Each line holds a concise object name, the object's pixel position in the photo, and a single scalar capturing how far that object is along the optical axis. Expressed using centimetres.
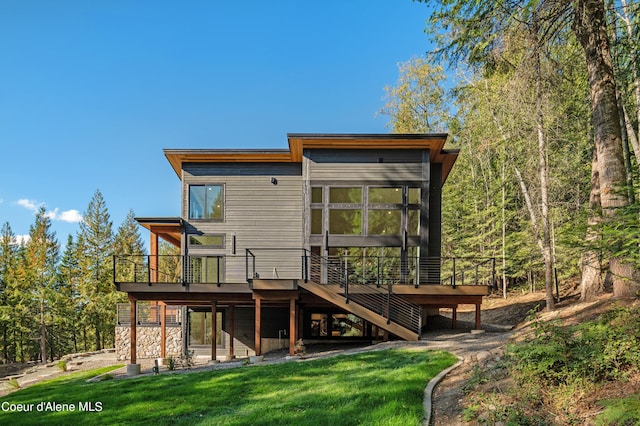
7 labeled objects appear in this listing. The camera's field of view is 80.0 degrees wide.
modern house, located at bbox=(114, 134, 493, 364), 1183
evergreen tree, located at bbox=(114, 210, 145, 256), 3403
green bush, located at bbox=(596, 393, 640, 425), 319
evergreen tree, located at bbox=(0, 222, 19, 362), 2802
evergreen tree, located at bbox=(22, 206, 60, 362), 2711
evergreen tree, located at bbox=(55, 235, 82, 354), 2786
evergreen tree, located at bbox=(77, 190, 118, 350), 2869
